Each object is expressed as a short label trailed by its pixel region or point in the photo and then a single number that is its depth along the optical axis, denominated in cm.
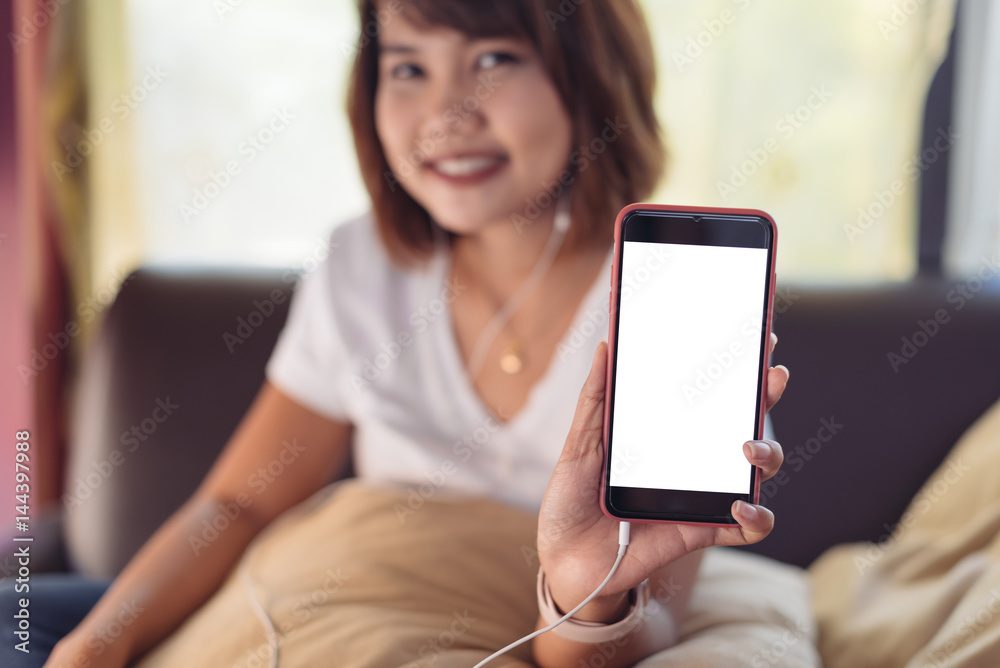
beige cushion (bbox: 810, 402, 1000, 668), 64
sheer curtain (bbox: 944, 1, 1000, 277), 135
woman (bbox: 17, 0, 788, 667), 79
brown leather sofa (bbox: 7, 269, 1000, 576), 95
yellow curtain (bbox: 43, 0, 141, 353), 145
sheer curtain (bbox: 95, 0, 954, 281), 165
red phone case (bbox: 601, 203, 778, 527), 51
